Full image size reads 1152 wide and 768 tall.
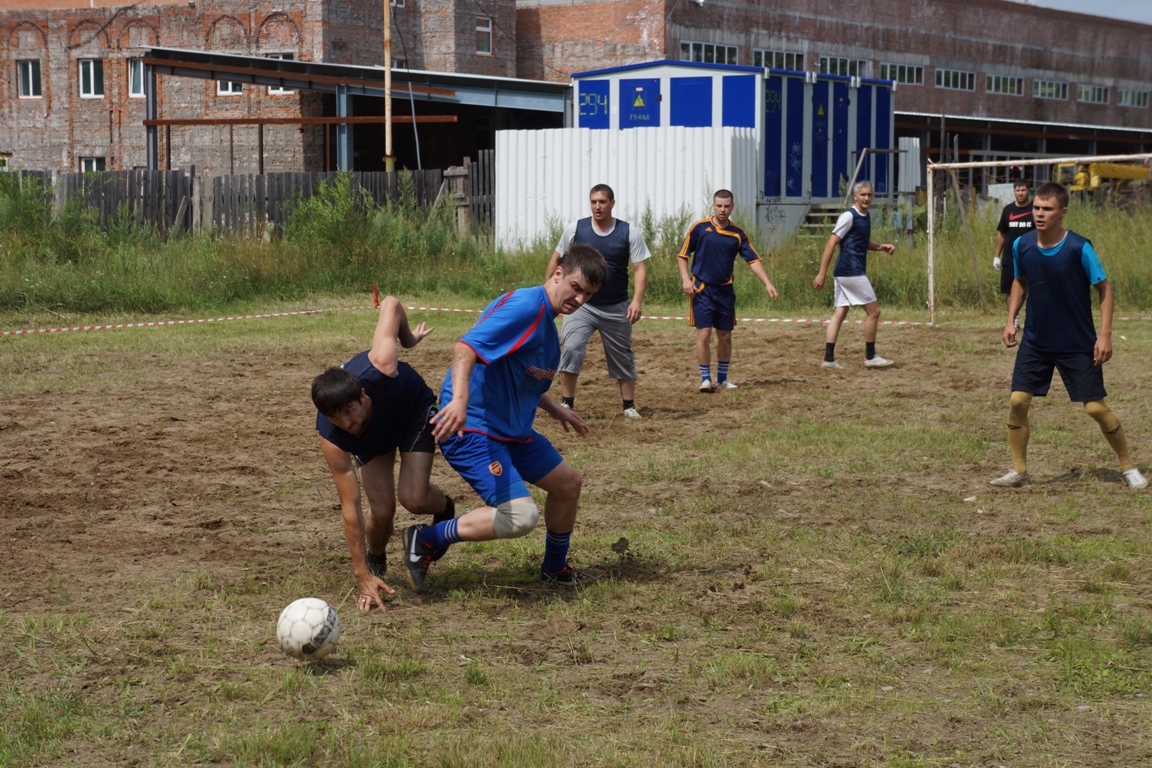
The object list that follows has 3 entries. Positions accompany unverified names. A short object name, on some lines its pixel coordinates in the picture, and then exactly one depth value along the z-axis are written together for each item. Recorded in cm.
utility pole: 3061
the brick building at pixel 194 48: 4094
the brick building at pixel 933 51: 4484
